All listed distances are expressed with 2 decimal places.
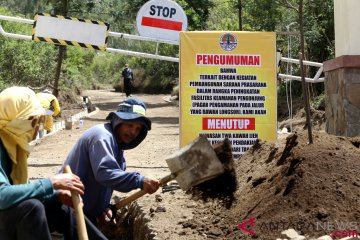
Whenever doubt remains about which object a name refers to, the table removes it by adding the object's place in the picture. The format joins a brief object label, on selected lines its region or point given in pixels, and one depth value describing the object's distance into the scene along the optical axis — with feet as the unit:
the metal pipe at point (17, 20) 44.60
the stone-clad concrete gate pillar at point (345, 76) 29.37
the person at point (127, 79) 105.83
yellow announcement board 32.50
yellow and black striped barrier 42.88
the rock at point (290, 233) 15.92
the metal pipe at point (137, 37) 43.29
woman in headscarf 11.88
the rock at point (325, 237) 15.06
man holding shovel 14.51
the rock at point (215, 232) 19.02
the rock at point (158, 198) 24.72
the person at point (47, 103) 22.30
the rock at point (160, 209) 22.92
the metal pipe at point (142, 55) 44.91
